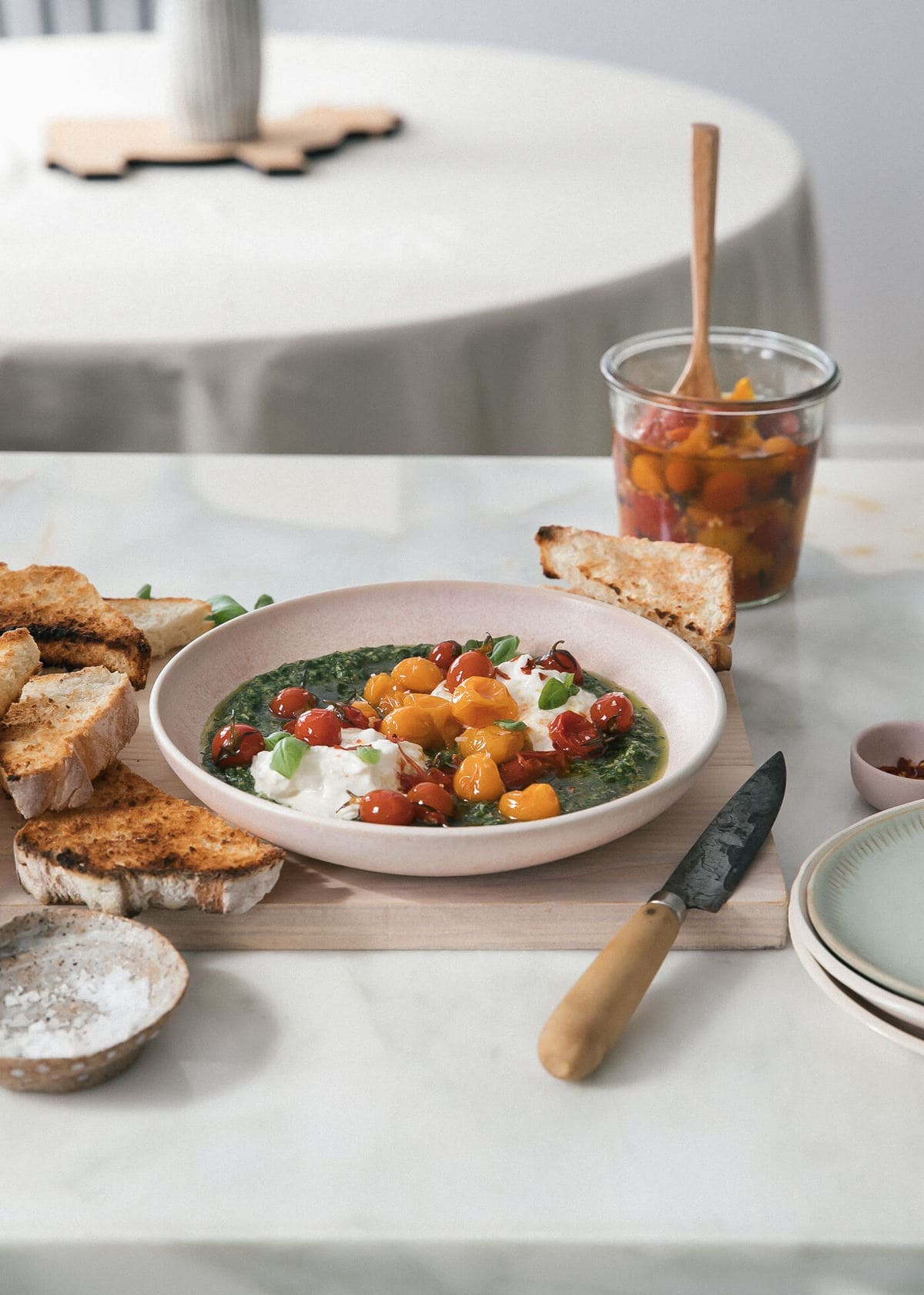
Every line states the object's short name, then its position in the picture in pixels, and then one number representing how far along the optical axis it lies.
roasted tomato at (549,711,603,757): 1.16
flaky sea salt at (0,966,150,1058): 0.87
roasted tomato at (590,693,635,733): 1.19
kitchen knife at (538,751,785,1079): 0.88
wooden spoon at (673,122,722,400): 1.58
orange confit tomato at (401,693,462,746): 1.18
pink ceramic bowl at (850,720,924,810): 1.19
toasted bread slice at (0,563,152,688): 1.34
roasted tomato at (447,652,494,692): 1.24
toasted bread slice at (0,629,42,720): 1.22
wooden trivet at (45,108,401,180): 3.05
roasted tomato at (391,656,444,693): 1.24
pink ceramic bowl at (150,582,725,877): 1.00
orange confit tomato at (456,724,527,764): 1.13
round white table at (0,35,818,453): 2.15
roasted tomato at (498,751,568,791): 1.11
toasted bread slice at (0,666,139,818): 1.08
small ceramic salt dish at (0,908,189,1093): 0.86
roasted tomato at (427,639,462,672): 1.30
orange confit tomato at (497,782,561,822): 1.06
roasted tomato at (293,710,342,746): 1.13
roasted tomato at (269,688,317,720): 1.22
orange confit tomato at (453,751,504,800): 1.09
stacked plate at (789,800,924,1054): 0.91
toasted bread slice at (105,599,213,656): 1.45
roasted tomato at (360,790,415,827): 1.04
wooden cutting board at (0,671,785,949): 1.03
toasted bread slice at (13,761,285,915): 1.01
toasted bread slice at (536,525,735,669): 1.42
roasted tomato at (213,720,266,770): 1.14
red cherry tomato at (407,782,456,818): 1.06
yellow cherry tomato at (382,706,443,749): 1.16
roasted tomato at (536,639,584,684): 1.28
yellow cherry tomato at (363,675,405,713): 1.23
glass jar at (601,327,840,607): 1.56
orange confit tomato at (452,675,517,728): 1.18
